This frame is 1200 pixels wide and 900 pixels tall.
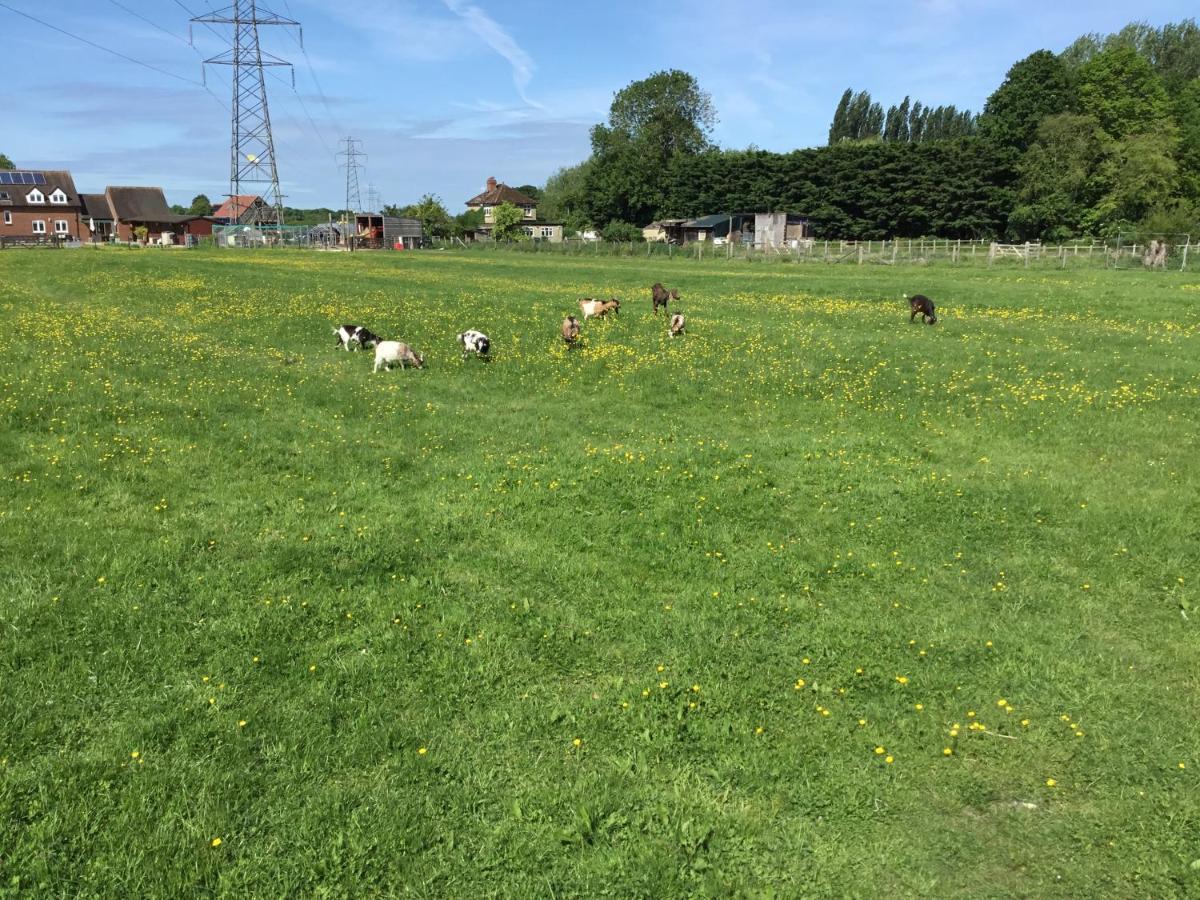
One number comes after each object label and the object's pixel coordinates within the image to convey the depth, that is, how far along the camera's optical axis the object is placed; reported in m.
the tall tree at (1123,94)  87.94
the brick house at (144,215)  118.06
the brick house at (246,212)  112.94
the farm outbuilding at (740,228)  95.88
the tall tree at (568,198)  122.31
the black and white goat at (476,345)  18.36
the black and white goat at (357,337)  18.91
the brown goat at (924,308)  22.61
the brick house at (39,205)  103.38
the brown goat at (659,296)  25.17
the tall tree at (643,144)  117.44
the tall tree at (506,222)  102.69
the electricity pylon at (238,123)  80.56
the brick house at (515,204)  126.97
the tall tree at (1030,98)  92.19
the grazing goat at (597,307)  24.02
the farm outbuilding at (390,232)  113.50
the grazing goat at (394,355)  17.05
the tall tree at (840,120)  158.12
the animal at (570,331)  19.22
